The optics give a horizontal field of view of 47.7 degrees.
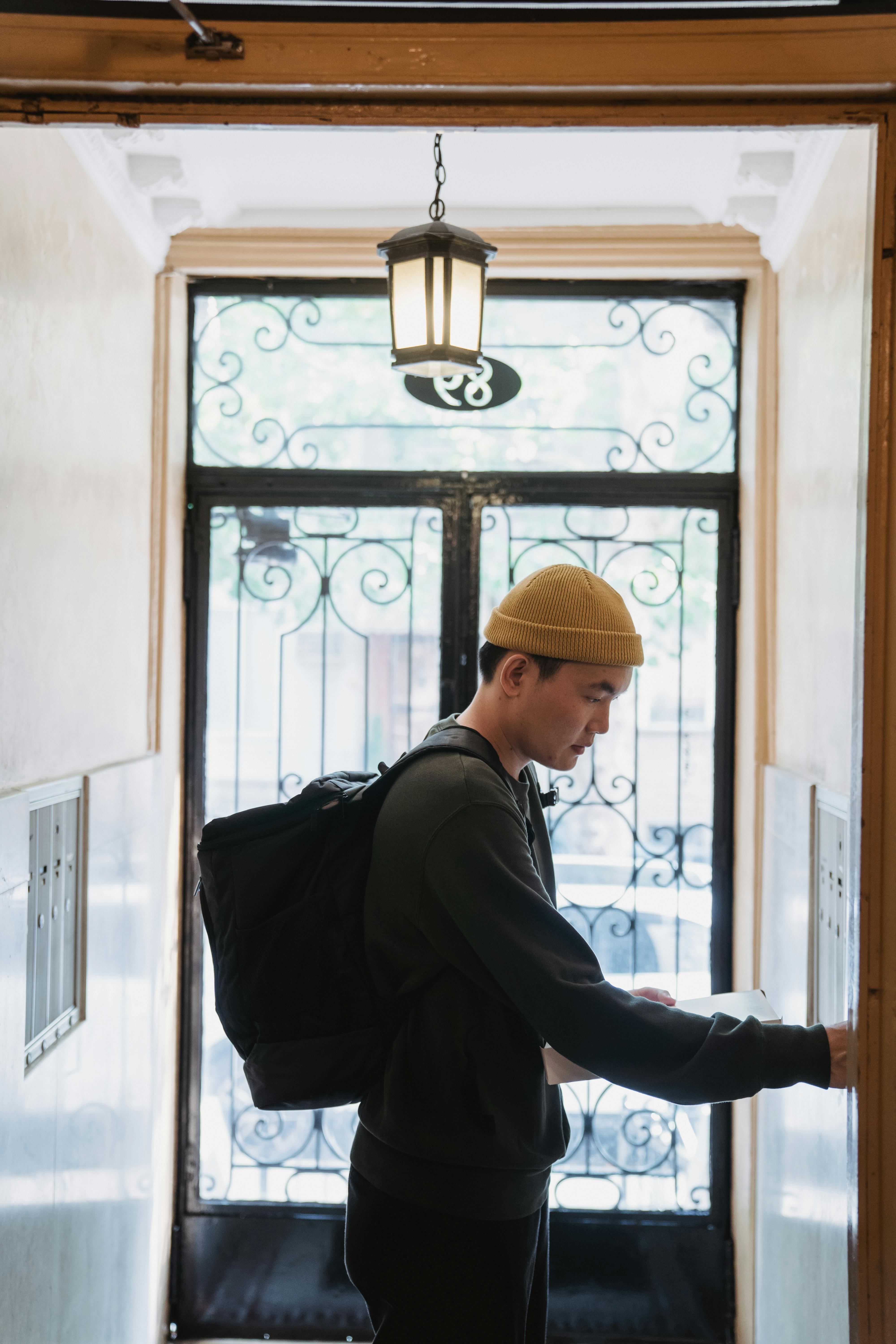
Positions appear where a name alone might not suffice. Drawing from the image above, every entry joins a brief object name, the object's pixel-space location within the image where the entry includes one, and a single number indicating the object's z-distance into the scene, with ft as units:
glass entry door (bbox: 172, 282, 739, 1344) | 9.34
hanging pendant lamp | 6.57
